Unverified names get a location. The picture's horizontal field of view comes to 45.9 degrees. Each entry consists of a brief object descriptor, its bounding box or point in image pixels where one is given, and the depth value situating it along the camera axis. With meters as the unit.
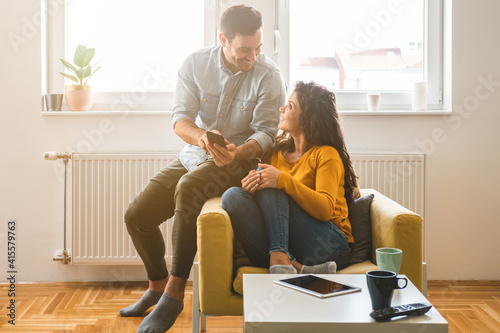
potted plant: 3.06
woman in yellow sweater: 2.02
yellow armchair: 1.99
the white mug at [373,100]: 3.15
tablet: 1.51
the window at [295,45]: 3.24
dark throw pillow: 2.17
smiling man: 2.36
